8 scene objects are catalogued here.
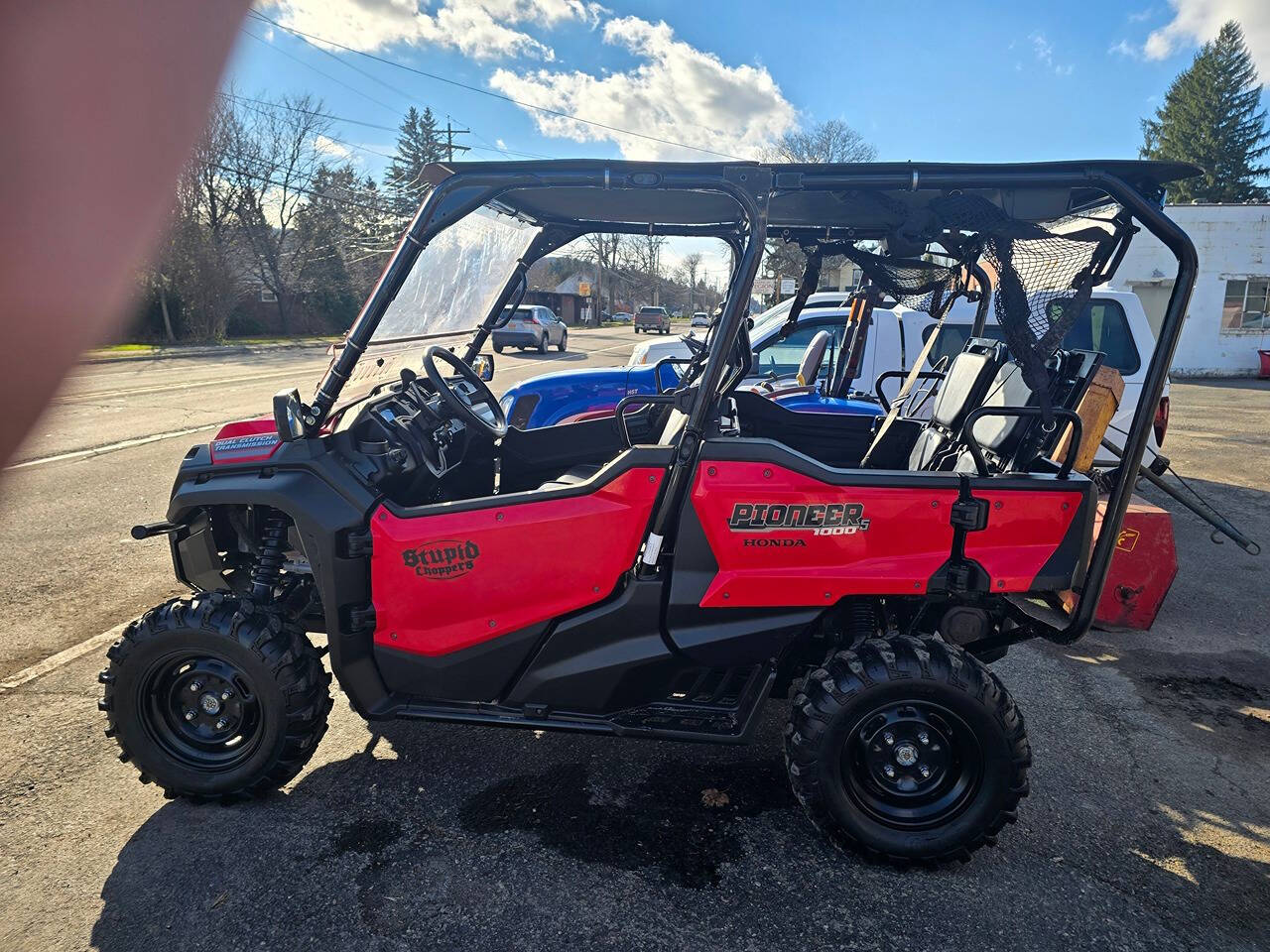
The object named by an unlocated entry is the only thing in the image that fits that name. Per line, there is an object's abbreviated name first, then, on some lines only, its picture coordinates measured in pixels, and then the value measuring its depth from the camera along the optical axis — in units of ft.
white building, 72.74
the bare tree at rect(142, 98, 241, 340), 94.12
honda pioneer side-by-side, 8.68
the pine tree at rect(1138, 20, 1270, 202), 140.15
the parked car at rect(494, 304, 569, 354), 77.87
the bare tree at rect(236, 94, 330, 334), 112.78
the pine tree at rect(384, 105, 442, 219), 184.55
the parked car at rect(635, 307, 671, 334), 148.15
